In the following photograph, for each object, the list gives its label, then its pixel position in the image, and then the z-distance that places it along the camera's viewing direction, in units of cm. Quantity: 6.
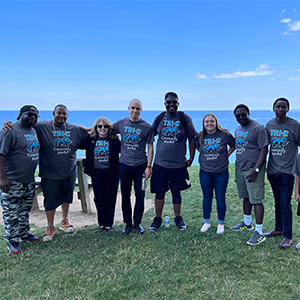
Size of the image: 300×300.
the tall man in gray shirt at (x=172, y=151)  448
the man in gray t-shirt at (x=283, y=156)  396
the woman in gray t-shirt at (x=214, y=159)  441
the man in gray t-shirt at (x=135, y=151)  441
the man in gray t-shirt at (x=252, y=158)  409
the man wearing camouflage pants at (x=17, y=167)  378
